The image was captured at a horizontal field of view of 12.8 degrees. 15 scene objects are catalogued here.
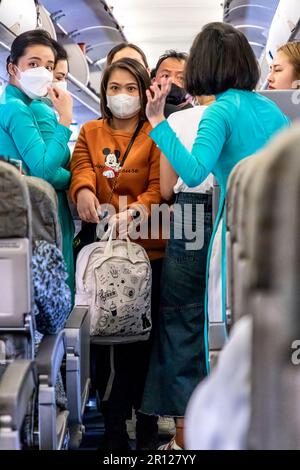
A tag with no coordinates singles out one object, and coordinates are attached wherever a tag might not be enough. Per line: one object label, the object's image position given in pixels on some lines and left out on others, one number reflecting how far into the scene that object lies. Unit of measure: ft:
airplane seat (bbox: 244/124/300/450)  6.57
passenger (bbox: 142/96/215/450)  17.76
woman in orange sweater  18.49
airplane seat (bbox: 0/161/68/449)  11.14
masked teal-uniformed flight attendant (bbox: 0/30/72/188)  18.24
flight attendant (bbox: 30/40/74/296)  19.22
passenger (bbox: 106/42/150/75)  21.52
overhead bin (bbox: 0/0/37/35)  26.70
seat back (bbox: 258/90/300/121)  18.01
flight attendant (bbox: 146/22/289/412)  15.05
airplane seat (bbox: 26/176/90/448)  13.09
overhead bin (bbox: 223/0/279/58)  41.64
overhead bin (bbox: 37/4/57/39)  32.83
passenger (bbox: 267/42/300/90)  22.14
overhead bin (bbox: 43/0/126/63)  39.91
